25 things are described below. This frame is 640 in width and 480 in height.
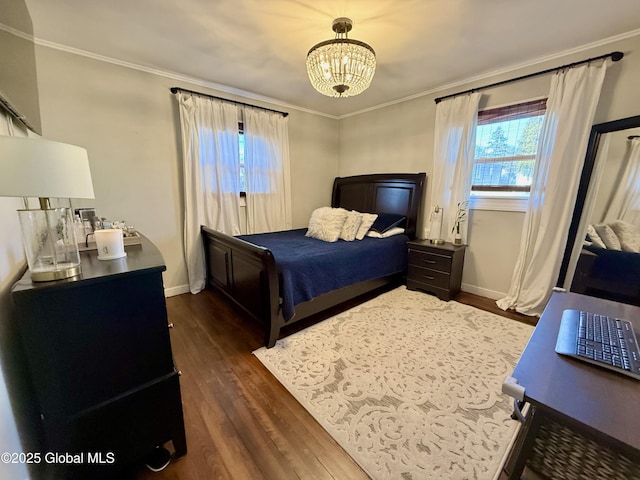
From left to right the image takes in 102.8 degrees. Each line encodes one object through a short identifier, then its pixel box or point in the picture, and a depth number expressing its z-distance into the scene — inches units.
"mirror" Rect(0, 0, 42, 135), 47.3
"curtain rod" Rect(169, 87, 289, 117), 113.2
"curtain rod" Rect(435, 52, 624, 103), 84.4
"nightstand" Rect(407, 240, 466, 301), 116.7
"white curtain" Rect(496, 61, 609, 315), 91.0
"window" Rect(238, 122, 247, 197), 135.6
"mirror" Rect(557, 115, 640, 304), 81.3
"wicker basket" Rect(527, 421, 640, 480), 30.0
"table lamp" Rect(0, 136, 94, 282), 30.4
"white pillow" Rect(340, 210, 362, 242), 128.3
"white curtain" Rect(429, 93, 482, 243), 117.0
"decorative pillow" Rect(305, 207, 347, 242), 127.9
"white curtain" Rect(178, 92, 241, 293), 118.1
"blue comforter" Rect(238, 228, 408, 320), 86.8
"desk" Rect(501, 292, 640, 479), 27.5
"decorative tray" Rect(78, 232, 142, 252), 57.4
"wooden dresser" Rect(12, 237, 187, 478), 34.9
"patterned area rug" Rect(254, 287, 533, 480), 51.1
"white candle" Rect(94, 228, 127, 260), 46.1
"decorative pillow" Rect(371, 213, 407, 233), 137.9
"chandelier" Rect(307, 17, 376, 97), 71.0
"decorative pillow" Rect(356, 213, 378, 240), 130.5
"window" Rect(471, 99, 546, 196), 106.3
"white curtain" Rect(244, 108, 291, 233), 137.6
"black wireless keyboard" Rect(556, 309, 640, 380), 35.7
